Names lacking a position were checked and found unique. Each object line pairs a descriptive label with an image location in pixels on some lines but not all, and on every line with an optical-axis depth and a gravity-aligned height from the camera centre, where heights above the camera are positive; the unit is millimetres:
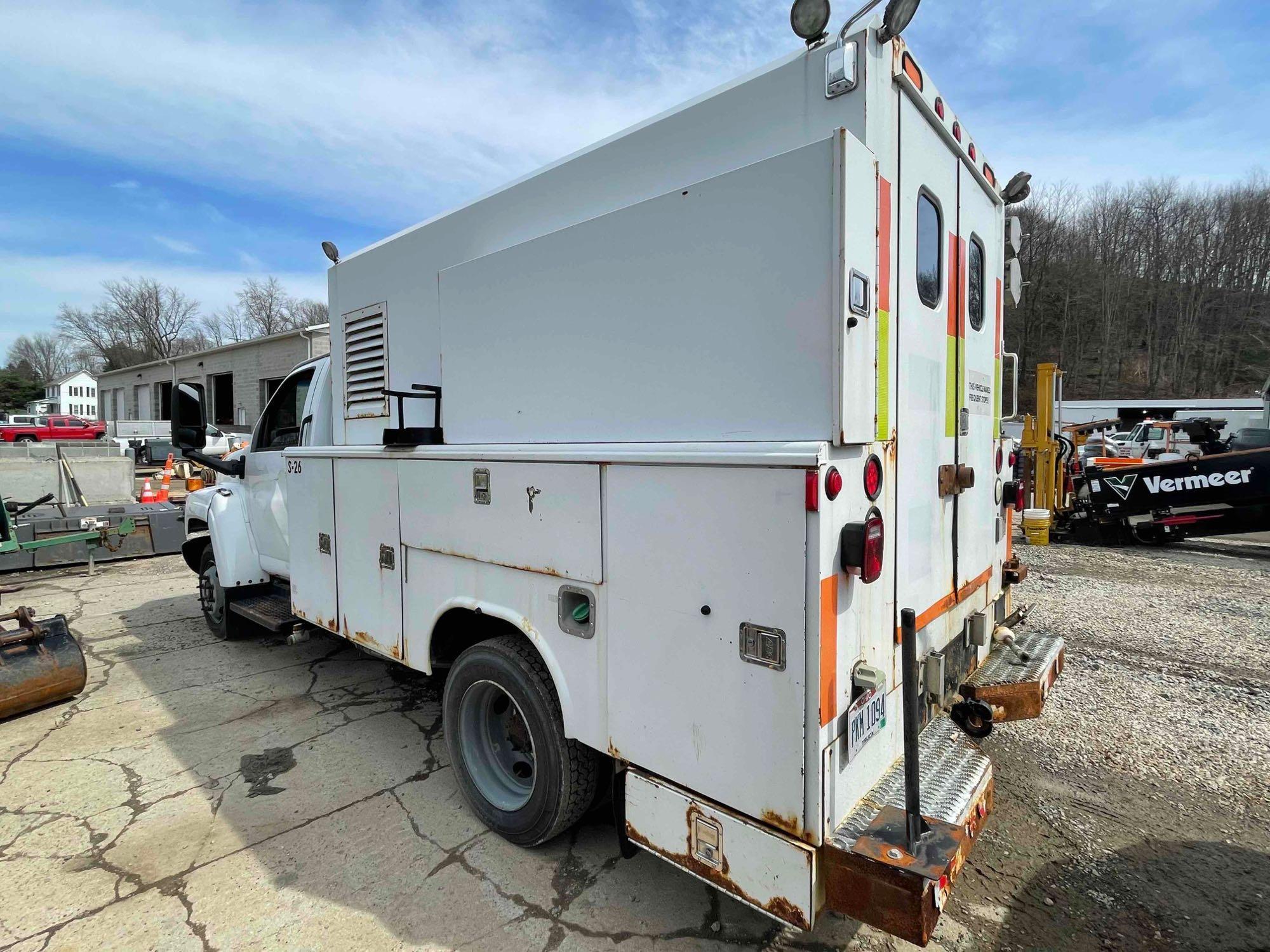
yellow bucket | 8797 -1301
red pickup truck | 33250 +905
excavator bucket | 4373 -1444
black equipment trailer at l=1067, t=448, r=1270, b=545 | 8781 -941
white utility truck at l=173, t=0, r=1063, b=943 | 1920 -177
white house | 85312 +7026
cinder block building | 24453 +3173
